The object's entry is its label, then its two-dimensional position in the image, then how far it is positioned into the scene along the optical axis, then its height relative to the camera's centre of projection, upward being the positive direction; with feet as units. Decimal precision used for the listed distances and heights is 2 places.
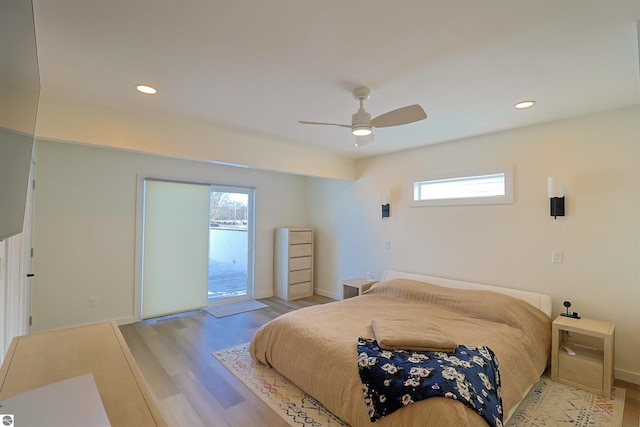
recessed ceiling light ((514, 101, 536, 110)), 8.27 +3.37
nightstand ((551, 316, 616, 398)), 7.82 -3.88
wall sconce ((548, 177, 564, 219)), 9.50 +0.88
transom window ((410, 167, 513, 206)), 11.07 +1.37
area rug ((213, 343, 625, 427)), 6.92 -4.74
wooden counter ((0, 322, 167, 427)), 3.32 -2.13
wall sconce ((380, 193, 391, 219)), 14.60 +0.78
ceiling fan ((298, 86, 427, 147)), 6.85 +2.49
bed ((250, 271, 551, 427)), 6.12 -3.23
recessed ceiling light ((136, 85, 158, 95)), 7.60 +3.41
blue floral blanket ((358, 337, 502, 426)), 5.47 -3.17
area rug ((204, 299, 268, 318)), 14.42 -4.67
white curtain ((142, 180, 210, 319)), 13.48 -1.43
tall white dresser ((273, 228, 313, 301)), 17.16 -2.64
